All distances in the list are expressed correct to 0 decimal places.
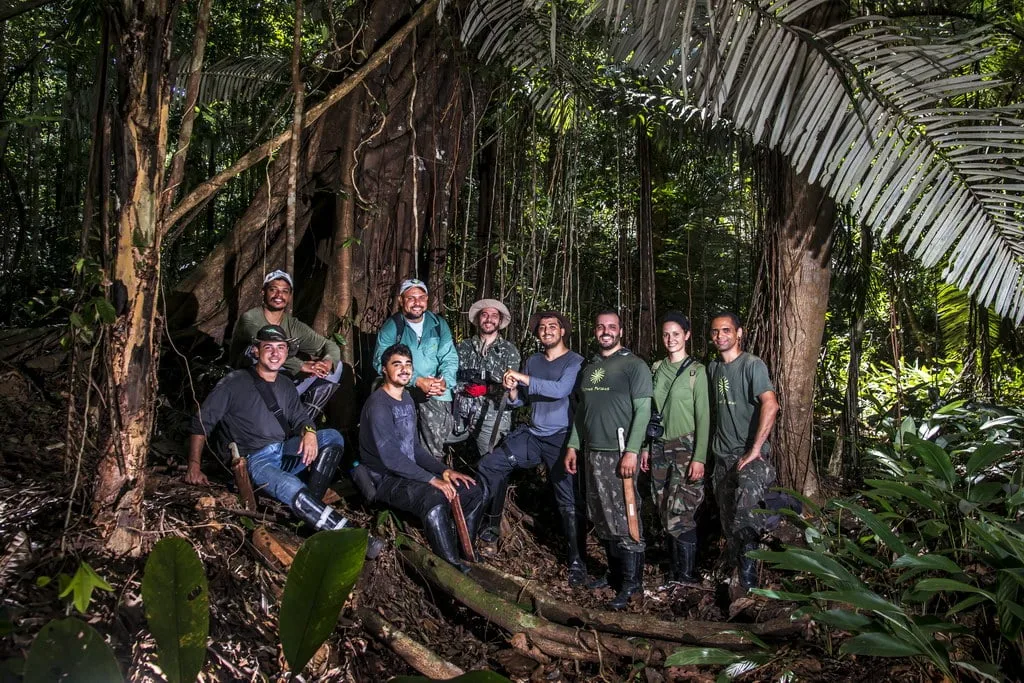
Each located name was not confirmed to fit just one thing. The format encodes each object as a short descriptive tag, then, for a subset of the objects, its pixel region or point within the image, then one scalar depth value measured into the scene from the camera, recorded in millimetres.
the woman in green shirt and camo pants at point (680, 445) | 4691
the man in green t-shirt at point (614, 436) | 4574
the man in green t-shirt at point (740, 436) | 4477
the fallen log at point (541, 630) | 3668
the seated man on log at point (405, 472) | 4262
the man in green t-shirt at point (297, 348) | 4746
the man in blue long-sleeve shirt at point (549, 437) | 4922
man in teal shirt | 4934
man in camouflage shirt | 5055
